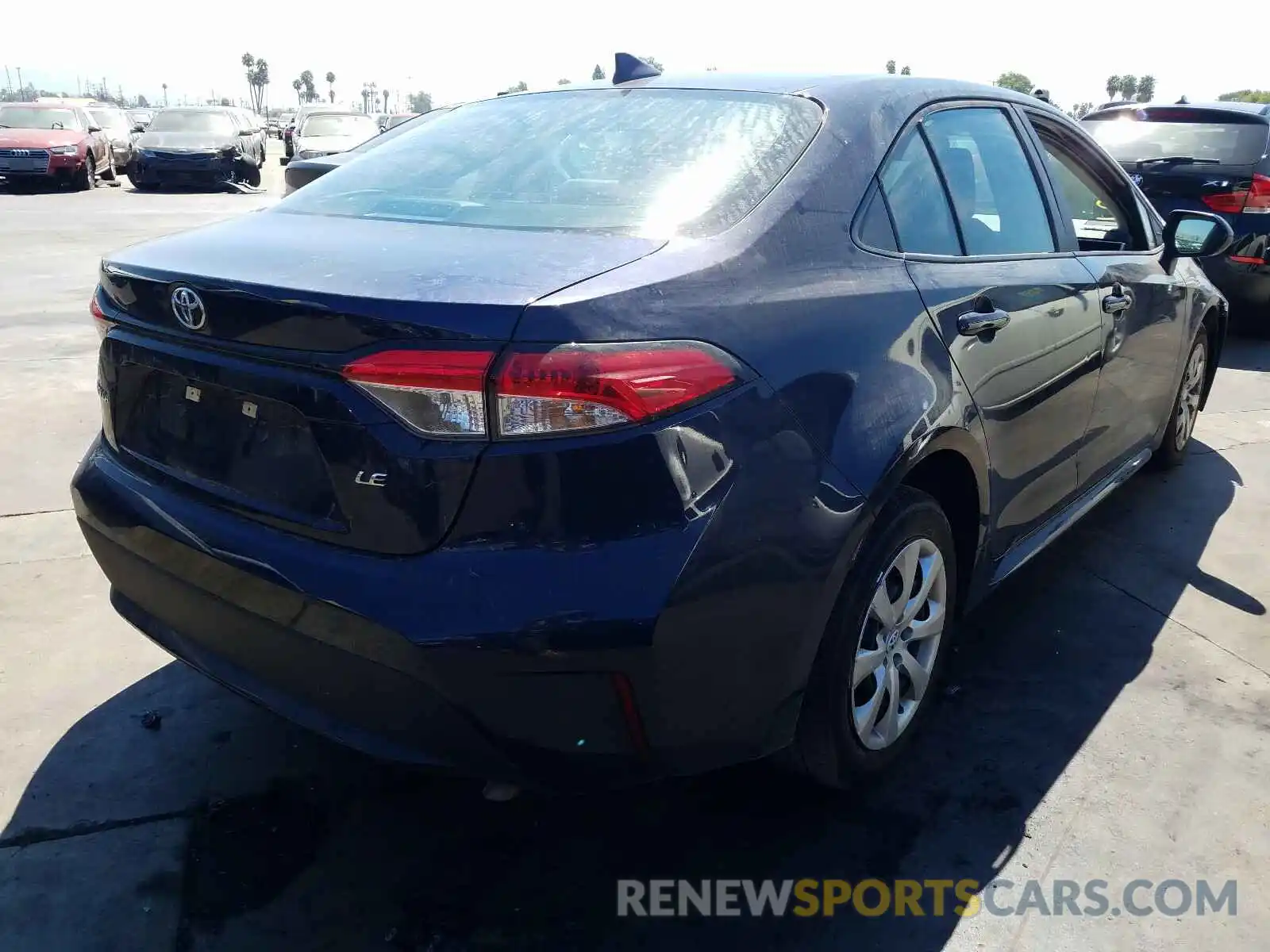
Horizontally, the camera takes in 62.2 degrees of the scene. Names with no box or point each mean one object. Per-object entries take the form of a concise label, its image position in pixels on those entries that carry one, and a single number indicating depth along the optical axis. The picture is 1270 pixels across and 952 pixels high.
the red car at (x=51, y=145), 17.80
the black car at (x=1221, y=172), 7.30
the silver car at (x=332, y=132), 17.56
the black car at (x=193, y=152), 18.61
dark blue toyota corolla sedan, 1.73
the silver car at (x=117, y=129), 22.39
